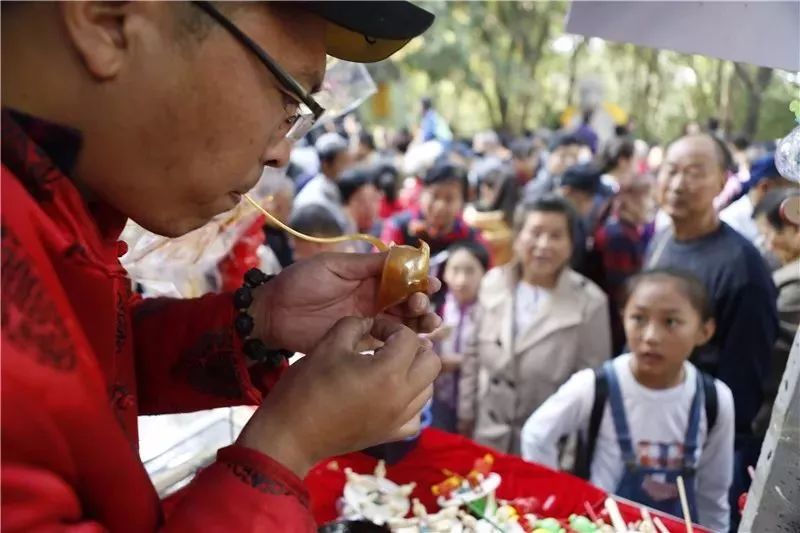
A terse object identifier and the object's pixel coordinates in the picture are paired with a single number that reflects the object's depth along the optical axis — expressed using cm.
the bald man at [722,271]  258
